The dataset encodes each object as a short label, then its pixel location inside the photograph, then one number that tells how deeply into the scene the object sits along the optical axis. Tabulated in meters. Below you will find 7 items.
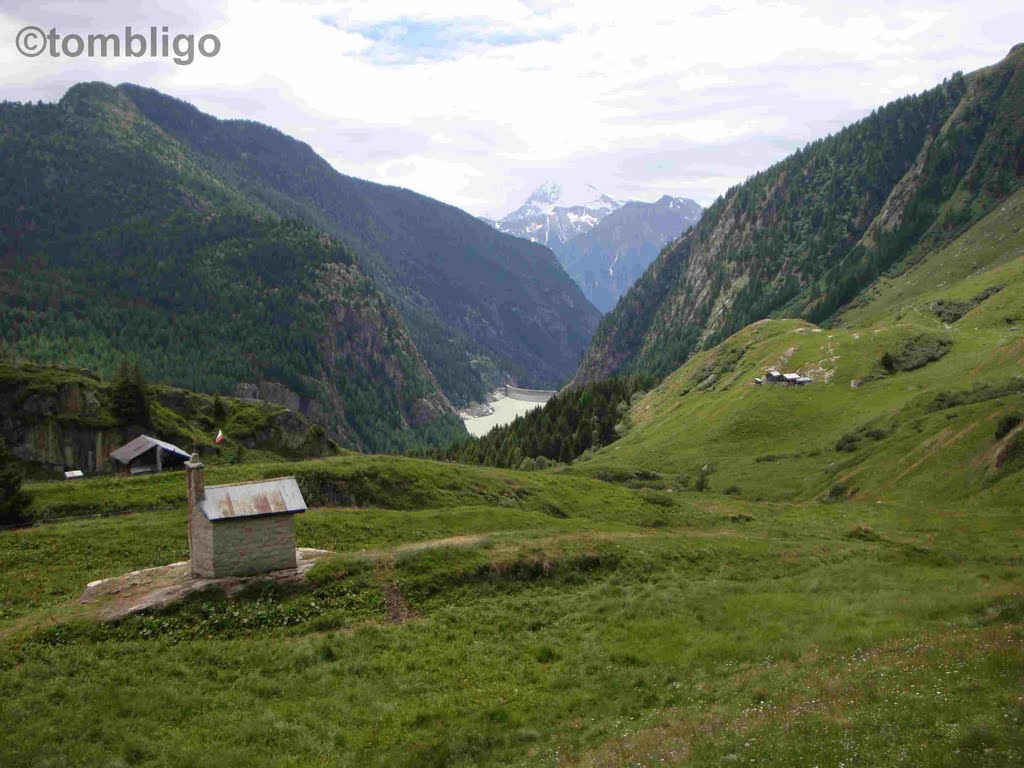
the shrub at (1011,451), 53.69
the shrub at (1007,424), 56.78
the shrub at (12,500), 44.28
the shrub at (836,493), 69.44
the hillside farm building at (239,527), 32.75
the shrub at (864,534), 48.94
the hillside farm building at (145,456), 70.50
